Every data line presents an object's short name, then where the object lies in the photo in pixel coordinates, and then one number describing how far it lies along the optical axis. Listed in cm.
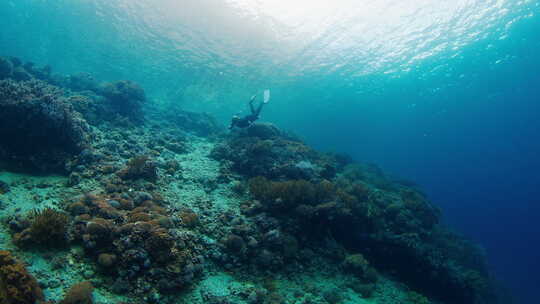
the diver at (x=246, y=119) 1485
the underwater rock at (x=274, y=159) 1087
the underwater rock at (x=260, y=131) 1511
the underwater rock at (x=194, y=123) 2127
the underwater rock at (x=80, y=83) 1853
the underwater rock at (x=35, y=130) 782
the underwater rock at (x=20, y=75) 1475
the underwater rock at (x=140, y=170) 844
